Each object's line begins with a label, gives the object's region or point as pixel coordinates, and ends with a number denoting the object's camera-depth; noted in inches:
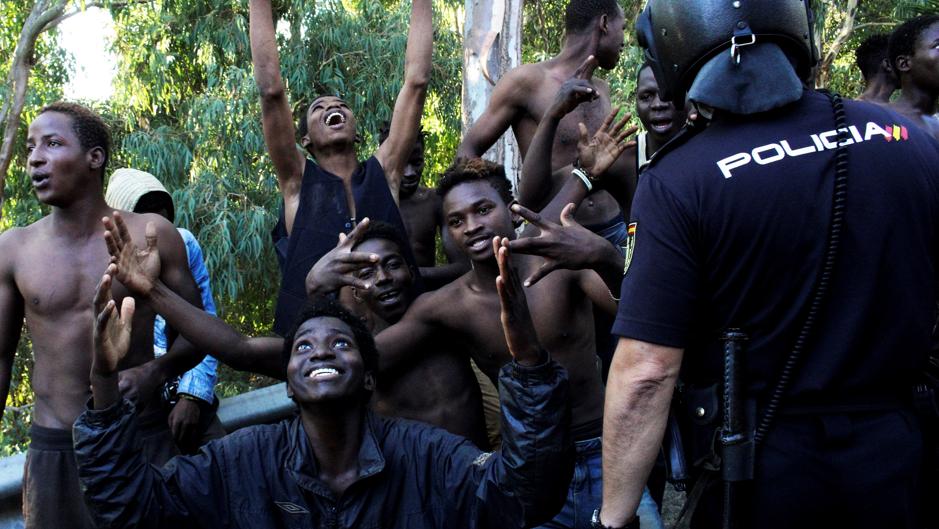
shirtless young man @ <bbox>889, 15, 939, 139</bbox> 218.2
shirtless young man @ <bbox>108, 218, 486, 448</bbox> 160.7
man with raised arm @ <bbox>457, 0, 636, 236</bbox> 207.6
